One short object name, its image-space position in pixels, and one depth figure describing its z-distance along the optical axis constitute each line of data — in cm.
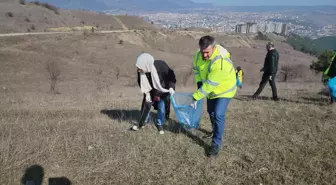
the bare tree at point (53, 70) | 1362
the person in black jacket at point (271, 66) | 813
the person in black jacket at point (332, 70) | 693
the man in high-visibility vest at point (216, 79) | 382
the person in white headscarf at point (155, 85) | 474
